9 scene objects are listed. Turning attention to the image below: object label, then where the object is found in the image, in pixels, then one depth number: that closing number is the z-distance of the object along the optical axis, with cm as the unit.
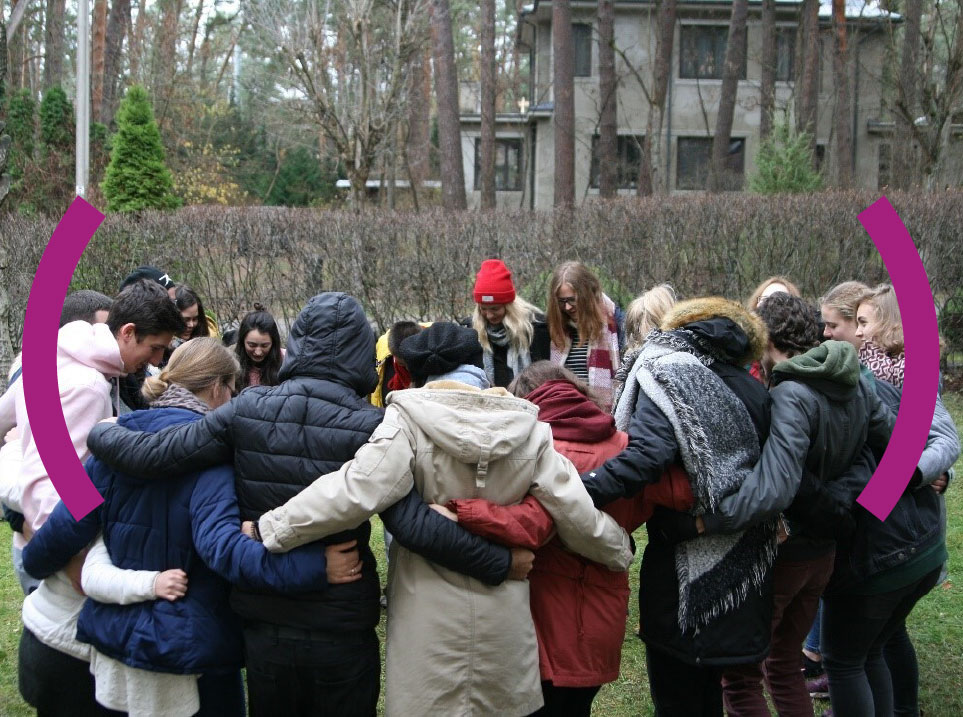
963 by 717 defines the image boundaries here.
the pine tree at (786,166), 2317
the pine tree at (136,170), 1630
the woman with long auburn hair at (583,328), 610
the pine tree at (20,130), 2080
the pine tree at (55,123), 2122
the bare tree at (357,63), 1967
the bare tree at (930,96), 1988
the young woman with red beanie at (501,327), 589
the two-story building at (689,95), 3145
